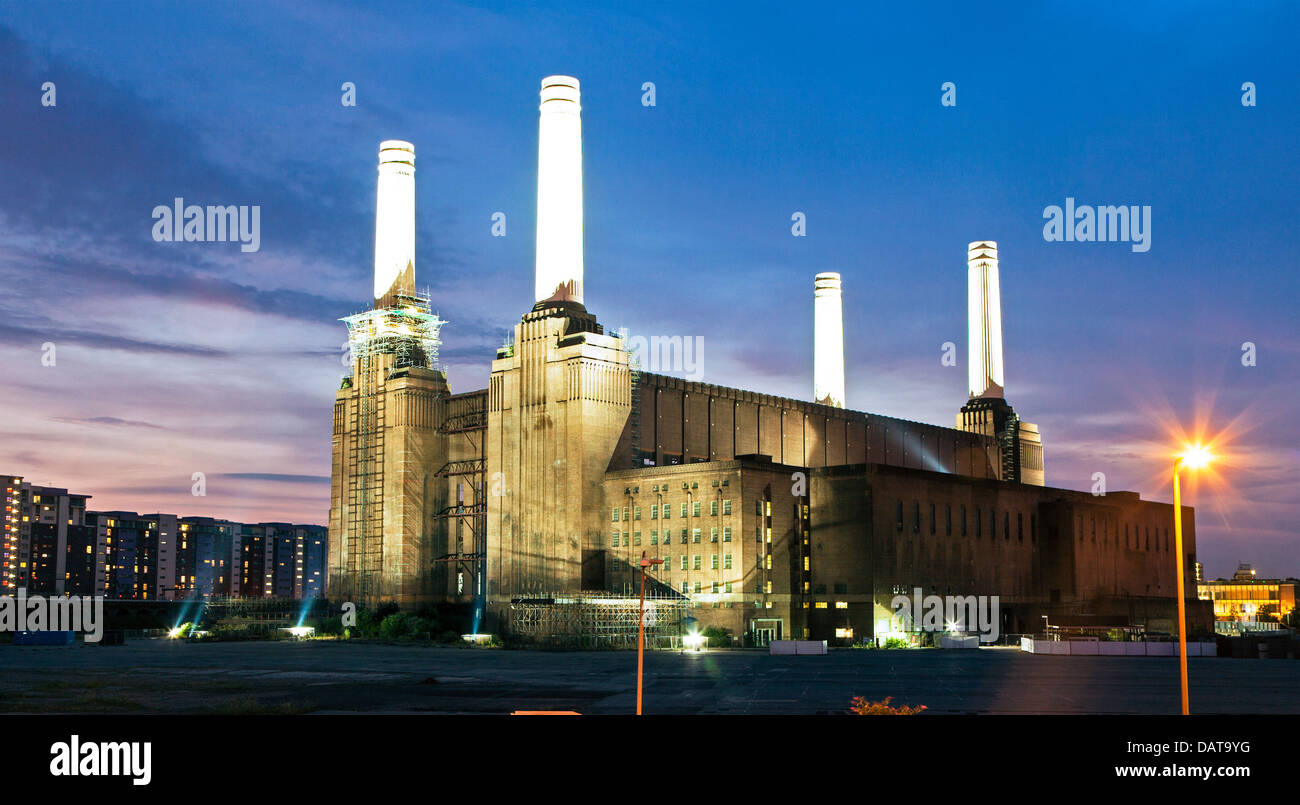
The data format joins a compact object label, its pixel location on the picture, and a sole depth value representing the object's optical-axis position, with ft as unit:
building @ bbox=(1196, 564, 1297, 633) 498.32
